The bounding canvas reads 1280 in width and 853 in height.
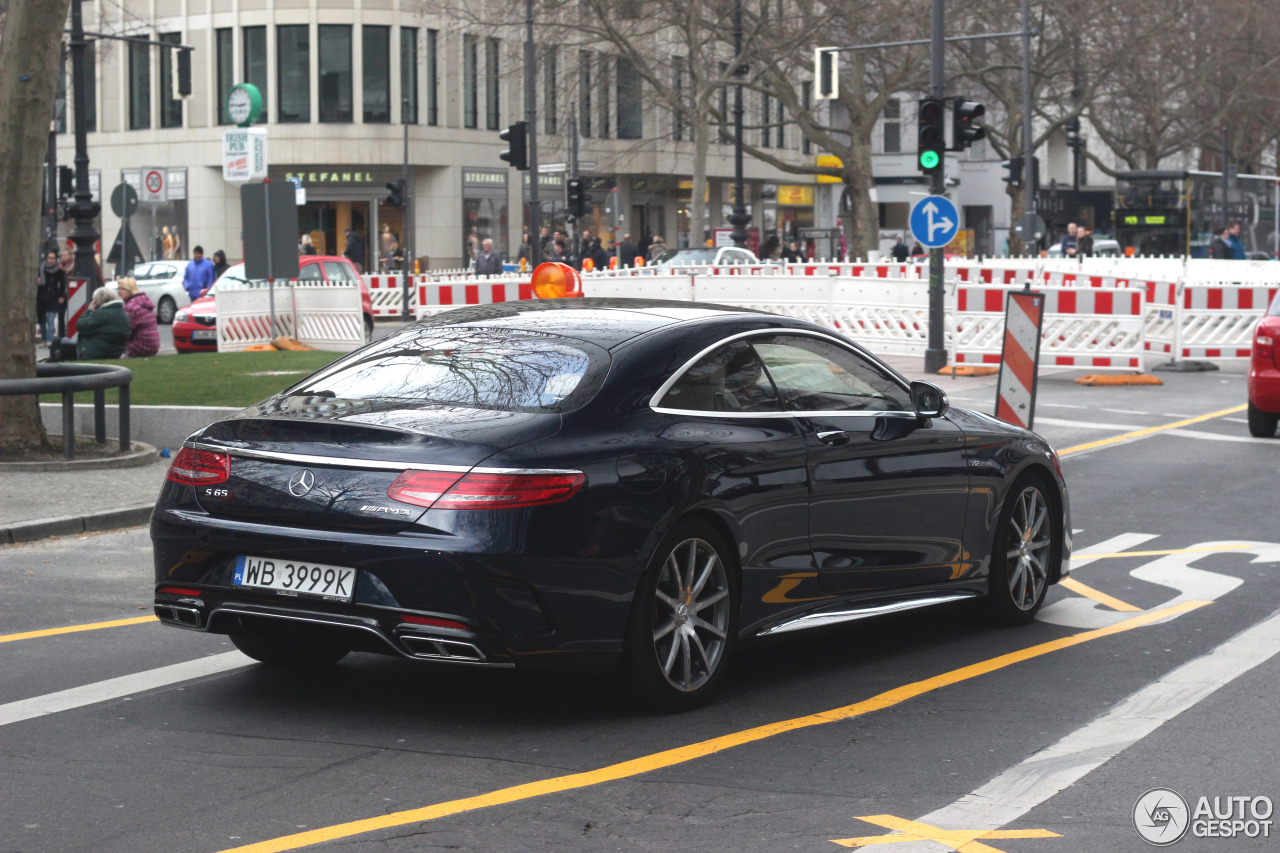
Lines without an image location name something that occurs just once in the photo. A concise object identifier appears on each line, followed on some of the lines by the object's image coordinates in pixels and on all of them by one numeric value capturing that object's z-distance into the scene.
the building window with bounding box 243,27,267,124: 56.39
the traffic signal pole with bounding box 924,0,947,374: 22.45
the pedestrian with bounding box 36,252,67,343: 27.75
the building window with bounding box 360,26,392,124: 56.81
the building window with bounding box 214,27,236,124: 56.67
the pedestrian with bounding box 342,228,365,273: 46.44
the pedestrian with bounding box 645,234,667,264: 45.98
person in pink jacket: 21.89
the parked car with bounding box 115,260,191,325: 40.78
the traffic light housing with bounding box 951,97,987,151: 21.89
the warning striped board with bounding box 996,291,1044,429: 12.98
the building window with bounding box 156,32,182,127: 57.56
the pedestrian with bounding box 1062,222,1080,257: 42.91
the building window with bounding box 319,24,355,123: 56.53
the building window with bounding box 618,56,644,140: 63.26
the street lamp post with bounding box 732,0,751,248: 44.69
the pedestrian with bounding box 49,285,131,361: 20.75
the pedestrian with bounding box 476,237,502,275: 42.25
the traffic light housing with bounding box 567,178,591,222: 42.34
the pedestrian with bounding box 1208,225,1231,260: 43.03
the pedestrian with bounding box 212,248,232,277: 38.69
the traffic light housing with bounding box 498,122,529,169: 29.98
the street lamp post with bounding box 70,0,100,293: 26.62
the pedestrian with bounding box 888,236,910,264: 44.91
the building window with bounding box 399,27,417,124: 57.25
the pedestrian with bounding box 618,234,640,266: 45.38
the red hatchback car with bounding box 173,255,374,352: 27.11
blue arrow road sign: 21.42
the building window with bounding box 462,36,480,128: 59.69
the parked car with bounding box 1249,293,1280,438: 15.52
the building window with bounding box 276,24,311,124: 56.34
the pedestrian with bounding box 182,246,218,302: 35.41
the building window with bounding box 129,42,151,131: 58.34
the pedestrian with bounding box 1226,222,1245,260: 42.41
